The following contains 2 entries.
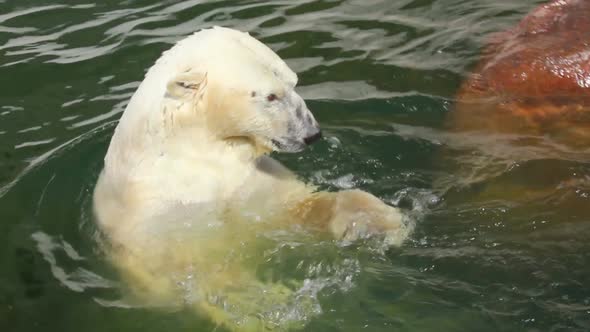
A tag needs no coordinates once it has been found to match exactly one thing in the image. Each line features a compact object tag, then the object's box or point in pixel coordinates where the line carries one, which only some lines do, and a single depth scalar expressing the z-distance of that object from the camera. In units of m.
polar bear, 9.07
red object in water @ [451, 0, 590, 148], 11.83
